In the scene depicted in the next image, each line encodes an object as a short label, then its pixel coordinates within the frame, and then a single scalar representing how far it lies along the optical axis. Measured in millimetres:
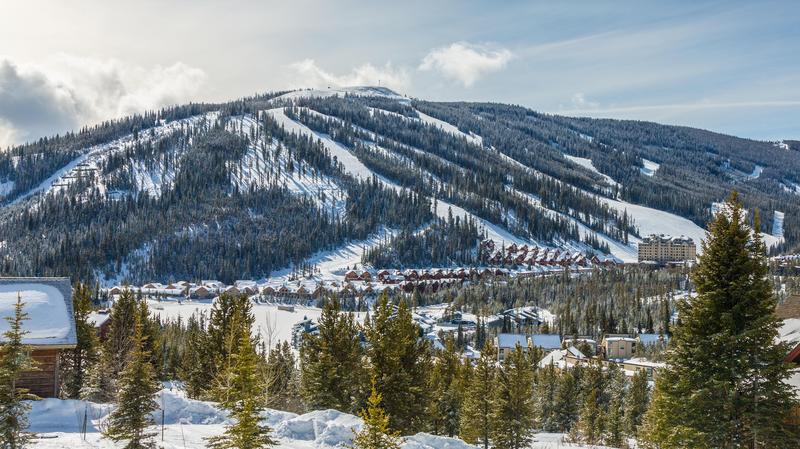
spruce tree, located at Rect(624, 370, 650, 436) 58375
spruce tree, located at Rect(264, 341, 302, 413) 41000
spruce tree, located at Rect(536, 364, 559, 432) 64812
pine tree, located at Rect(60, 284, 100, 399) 35312
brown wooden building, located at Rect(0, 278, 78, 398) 25609
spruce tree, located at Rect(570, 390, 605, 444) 51406
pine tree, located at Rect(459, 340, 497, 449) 40031
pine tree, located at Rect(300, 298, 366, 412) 33750
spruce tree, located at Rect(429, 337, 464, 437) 48188
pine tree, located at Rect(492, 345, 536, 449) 37500
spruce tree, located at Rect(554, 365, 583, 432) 63938
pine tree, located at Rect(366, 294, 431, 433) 30859
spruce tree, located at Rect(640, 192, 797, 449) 18562
